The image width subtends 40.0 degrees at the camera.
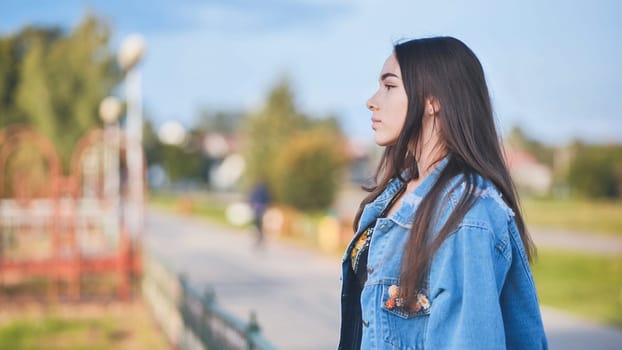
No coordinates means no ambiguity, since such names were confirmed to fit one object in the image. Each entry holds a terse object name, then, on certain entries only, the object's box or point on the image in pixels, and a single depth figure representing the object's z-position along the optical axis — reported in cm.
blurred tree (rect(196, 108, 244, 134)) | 15425
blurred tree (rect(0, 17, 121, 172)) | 2848
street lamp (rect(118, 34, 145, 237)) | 1238
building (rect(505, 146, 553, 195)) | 10750
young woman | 185
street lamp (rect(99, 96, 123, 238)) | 1973
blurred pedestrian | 2141
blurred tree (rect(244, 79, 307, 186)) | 3588
